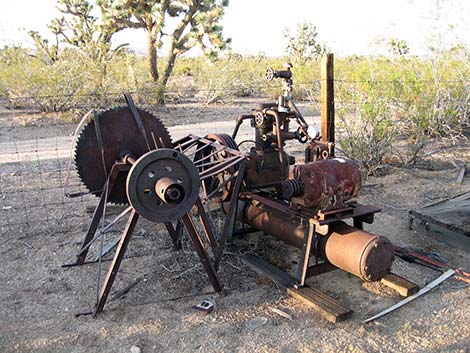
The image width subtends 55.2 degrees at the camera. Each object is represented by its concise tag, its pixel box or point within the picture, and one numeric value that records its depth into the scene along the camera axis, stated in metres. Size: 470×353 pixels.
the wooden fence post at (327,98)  6.13
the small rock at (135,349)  3.35
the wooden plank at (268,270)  4.25
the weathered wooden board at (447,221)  5.06
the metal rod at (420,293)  3.81
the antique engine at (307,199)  3.98
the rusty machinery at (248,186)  3.71
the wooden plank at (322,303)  3.71
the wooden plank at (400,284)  4.08
